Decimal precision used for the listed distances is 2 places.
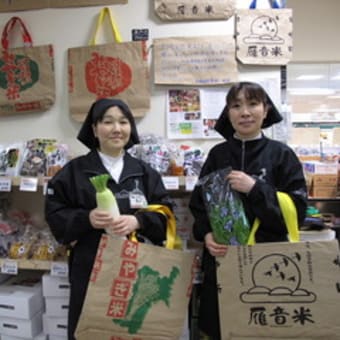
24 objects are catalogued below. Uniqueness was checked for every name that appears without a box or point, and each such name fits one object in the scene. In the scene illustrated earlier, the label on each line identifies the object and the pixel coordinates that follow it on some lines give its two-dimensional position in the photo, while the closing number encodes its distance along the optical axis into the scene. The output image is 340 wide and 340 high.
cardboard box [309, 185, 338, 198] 2.26
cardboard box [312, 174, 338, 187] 2.25
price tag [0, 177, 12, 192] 1.71
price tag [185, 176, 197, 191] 1.63
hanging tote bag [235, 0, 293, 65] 1.84
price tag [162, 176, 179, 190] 1.63
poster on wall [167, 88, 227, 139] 1.92
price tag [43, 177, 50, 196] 1.69
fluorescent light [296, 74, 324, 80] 4.31
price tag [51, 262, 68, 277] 1.73
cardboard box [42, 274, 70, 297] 1.78
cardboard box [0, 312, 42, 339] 1.79
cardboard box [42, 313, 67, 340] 1.80
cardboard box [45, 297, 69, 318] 1.79
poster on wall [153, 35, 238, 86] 1.88
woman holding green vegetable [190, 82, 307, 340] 1.20
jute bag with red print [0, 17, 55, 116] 2.00
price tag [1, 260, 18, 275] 1.77
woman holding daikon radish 1.31
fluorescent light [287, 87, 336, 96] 4.61
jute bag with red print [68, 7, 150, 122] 1.92
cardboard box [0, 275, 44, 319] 1.77
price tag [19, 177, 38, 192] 1.68
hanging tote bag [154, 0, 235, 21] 1.86
